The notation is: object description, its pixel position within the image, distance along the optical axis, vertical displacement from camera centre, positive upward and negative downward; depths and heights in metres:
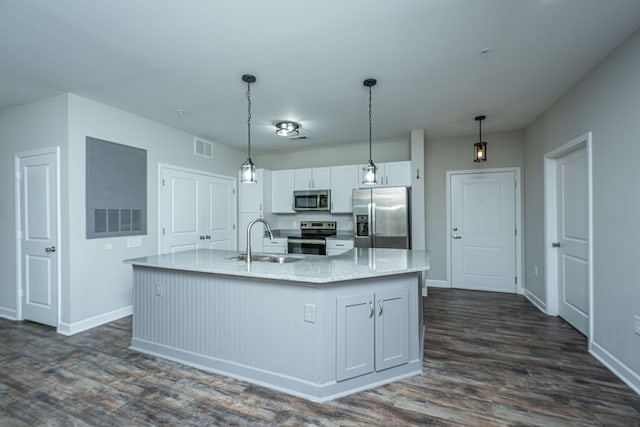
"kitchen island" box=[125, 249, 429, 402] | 2.14 -0.82
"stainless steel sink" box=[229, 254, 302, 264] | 2.89 -0.44
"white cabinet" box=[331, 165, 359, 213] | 5.21 +0.45
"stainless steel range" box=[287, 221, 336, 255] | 5.21 -0.45
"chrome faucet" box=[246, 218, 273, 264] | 2.59 -0.28
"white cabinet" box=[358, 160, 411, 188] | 4.82 +0.61
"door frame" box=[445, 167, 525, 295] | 4.78 -0.19
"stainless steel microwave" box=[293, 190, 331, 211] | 5.29 +0.23
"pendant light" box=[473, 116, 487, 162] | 4.04 +0.81
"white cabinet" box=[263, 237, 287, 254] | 5.52 -0.58
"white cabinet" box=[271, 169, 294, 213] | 5.68 +0.42
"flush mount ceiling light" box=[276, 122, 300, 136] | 4.05 +1.14
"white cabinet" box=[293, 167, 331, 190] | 5.38 +0.62
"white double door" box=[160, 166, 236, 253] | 4.36 +0.05
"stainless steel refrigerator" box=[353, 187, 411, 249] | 4.62 -0.08
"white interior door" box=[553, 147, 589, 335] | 3.19 -0.32
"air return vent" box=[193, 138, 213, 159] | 4.87 +1.09
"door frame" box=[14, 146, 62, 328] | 3.64 -0.14
